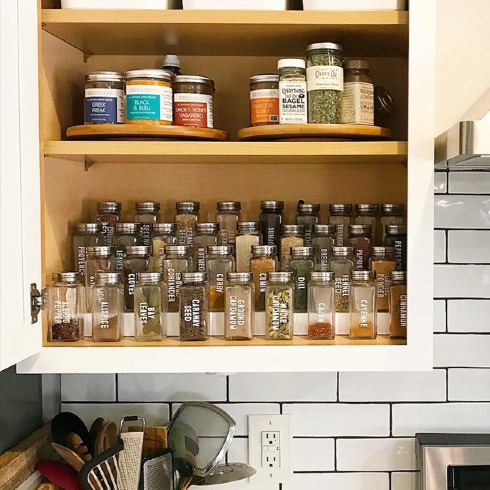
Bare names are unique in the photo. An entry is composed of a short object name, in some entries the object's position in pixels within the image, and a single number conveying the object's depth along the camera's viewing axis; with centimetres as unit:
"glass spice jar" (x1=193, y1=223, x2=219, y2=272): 143
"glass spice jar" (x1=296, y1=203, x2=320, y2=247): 148
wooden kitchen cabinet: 123
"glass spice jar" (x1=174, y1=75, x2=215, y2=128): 135
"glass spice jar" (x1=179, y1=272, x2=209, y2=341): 132
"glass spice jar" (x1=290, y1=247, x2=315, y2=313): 137
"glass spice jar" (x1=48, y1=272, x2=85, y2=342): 132
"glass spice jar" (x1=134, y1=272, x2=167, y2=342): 133
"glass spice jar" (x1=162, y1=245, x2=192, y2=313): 138
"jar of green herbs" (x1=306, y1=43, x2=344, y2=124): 131
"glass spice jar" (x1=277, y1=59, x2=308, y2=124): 131
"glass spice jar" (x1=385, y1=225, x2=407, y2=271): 139
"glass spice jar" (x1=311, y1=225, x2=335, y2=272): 142
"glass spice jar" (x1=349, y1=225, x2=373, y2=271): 144
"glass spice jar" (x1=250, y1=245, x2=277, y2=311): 137
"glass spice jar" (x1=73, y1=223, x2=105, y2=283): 143
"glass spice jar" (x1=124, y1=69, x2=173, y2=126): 131
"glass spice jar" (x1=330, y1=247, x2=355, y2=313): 137
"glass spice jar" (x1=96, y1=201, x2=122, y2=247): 148
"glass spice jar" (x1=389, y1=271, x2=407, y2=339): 132
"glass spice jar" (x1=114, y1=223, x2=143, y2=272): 144
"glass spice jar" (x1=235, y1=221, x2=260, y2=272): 142
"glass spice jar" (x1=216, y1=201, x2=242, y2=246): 147
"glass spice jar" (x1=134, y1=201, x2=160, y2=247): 147
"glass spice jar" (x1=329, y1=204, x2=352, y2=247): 148
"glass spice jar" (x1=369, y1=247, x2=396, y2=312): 137
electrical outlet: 165
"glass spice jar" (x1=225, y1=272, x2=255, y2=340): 132
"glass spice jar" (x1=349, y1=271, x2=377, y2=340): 133
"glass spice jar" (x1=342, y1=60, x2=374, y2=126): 133
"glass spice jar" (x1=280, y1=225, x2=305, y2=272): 142
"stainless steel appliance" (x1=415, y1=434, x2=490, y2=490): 158
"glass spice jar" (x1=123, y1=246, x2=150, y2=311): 138
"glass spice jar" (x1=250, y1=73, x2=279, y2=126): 134
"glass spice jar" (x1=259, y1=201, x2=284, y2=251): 148
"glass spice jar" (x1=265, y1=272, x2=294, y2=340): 132
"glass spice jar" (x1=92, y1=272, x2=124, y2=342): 133
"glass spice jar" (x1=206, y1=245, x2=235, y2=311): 136
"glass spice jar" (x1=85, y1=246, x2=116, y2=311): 136
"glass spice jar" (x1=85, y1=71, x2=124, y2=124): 134
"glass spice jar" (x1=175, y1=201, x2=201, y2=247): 148
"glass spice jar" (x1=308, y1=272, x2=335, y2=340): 132
